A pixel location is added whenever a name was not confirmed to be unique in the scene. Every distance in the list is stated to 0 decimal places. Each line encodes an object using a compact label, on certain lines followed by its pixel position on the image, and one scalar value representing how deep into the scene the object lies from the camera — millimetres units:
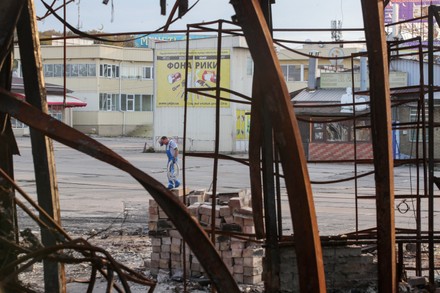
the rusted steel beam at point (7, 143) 3717
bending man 23188
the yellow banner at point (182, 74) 48531
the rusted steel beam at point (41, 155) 5367
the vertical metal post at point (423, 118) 7887
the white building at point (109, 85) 72188
